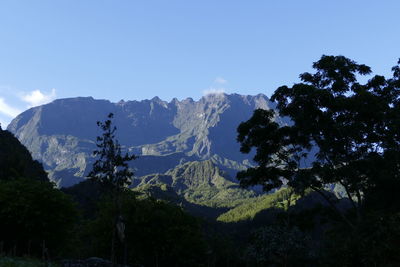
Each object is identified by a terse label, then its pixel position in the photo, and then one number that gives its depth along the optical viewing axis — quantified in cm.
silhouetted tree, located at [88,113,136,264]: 2955
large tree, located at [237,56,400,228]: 2646
